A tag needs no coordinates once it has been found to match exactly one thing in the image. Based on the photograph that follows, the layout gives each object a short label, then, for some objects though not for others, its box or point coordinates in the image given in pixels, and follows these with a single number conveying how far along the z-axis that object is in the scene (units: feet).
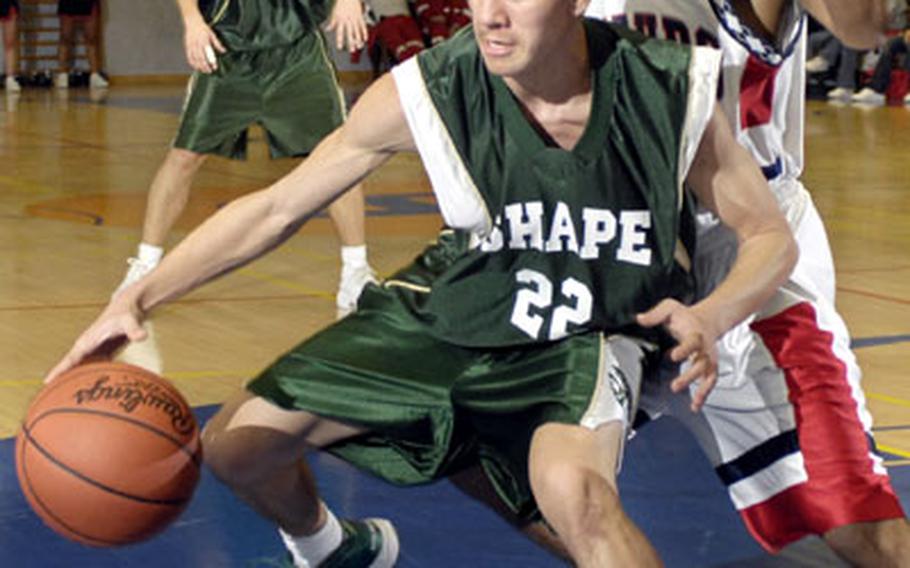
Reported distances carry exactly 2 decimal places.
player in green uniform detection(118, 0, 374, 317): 39.46
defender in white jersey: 19.94
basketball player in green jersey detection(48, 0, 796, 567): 19.03
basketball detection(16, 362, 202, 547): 18.53
